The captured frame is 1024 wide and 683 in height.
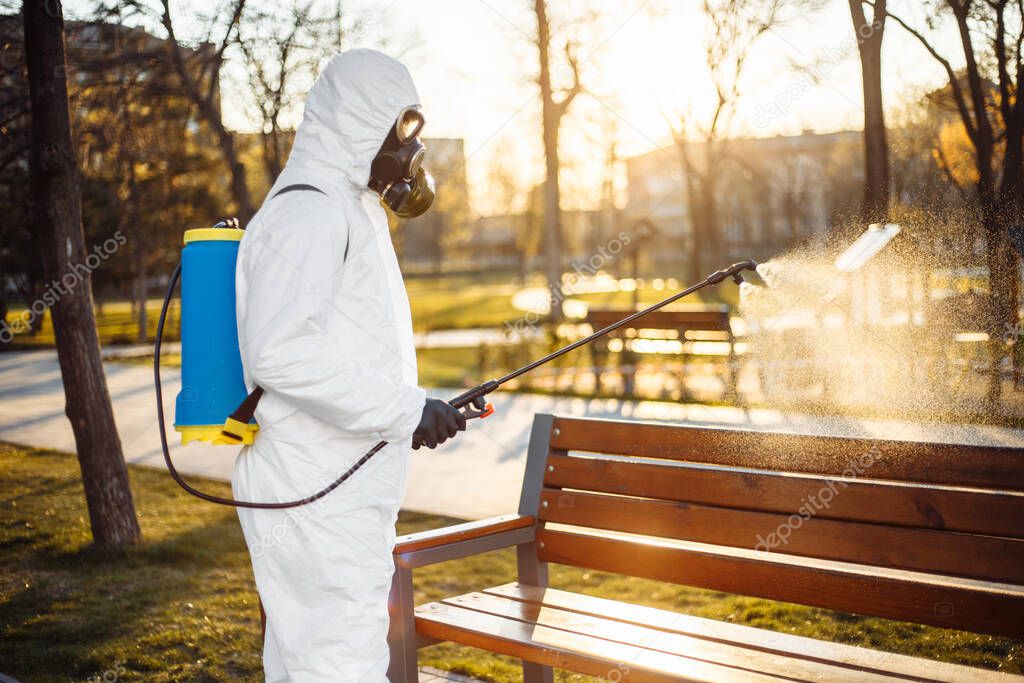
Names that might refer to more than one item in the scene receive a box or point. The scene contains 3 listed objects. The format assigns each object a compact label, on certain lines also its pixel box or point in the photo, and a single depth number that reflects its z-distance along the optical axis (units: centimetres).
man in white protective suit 224
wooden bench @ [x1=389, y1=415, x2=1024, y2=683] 256
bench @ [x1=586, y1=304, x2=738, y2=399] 960
